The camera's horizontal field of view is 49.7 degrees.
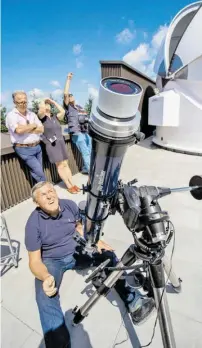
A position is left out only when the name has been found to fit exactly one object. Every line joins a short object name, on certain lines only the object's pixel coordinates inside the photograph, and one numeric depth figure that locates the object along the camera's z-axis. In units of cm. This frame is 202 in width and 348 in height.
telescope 82
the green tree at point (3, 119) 955
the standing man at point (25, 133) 278
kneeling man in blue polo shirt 137
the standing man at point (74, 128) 360
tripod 94
